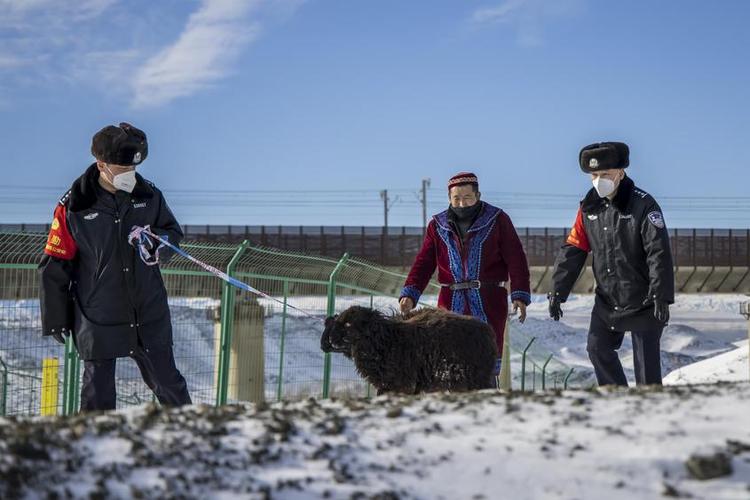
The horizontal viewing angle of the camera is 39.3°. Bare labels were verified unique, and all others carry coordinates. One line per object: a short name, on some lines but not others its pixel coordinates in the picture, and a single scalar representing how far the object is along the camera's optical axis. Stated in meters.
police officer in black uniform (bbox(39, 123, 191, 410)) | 5.88
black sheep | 6.41
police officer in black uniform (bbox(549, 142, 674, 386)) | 6.62
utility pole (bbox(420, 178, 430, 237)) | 63.88
